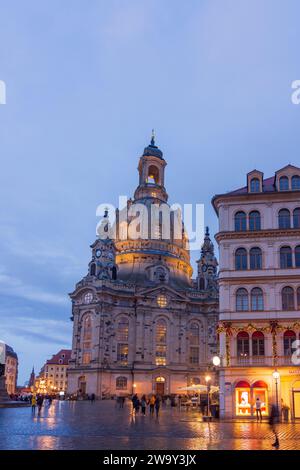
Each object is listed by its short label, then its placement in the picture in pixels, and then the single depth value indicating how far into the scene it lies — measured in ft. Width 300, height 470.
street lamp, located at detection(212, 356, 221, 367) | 116.16
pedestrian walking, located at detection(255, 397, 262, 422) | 120.78
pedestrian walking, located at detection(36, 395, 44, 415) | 144.64
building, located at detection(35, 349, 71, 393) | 533.96
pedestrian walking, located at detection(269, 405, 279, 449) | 110.45
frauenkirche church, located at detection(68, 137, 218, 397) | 318.04
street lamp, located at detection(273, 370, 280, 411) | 122.30
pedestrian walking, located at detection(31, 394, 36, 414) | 153.83
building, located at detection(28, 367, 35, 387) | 609.25
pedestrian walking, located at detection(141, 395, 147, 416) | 142.48
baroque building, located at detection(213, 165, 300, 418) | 131.44
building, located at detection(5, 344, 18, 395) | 536.38
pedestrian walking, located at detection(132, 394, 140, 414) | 144.57
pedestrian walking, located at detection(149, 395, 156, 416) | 149.79
